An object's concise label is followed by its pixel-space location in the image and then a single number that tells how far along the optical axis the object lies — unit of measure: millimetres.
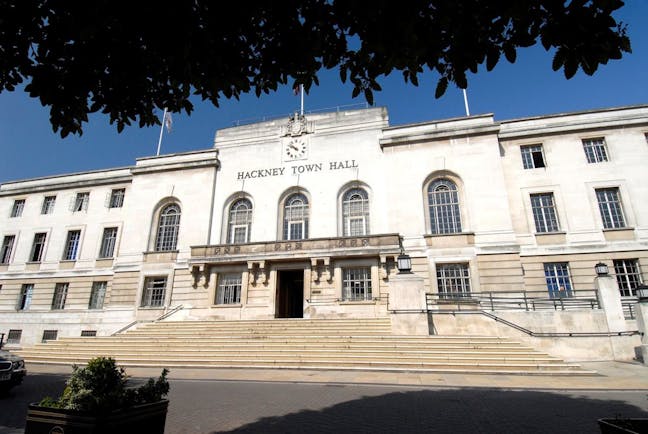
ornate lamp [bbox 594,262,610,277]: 16000
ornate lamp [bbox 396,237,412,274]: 16850
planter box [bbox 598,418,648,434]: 3075
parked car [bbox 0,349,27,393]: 9555
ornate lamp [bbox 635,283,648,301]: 15012
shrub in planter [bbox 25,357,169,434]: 3607
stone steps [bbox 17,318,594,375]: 12891
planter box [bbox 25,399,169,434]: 3564
